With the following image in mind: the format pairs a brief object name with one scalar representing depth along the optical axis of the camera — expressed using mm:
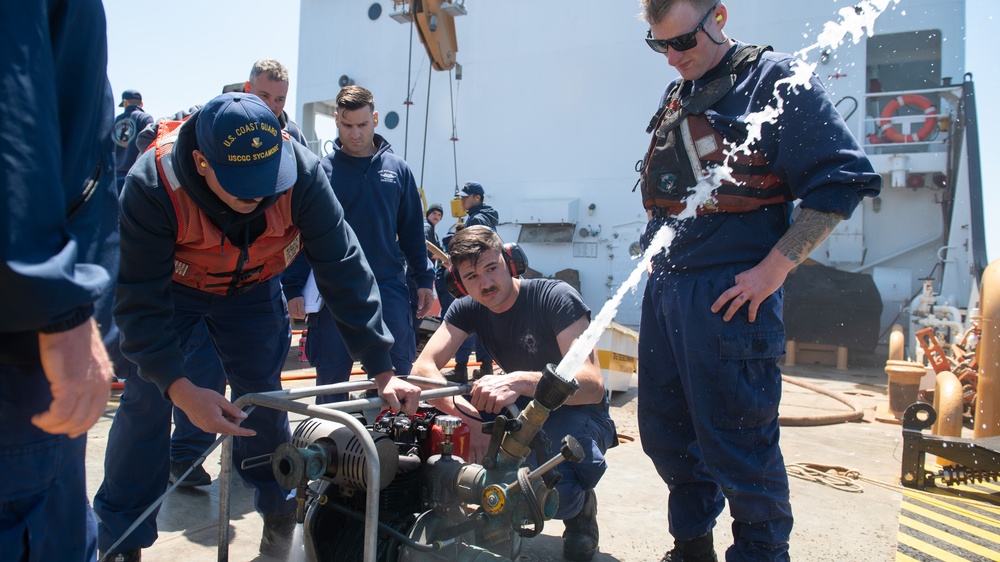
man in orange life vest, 1914
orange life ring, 11289
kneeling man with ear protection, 2564
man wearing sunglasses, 2025
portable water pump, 1844
